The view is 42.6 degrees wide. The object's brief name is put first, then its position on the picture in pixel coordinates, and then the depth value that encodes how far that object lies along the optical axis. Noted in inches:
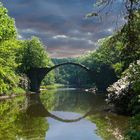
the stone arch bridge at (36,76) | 1947.2
